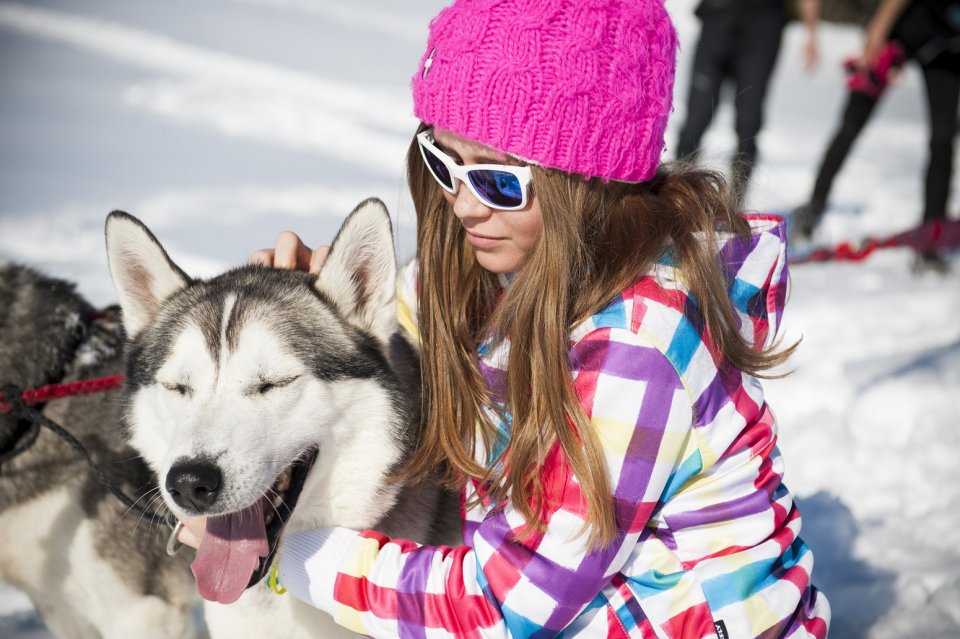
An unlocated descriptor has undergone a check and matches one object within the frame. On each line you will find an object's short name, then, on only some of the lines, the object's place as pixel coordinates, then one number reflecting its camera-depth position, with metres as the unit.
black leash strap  1.71
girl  1.33
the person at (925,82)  4.86
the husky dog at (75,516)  1.92
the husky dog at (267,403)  1.40
